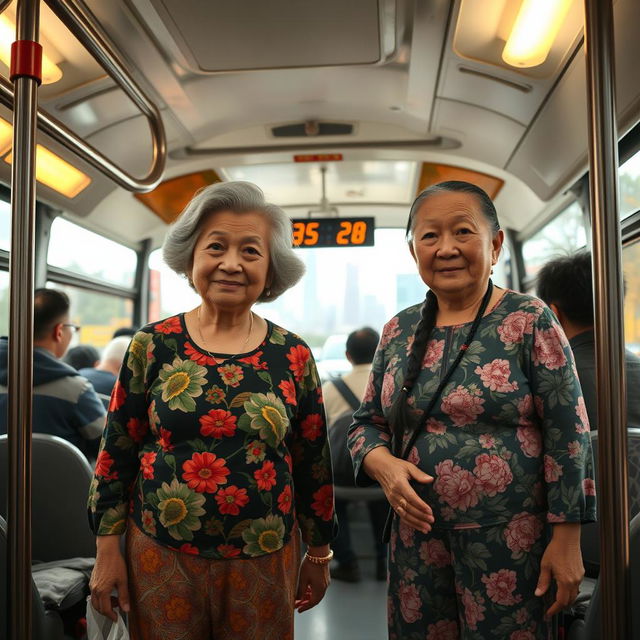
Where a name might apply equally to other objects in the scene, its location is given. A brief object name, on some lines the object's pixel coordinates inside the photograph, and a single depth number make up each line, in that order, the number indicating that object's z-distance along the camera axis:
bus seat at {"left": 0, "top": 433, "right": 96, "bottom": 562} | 1.82
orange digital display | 5.42
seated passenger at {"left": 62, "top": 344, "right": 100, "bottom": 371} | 4.21
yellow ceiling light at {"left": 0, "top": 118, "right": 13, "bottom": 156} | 3.03
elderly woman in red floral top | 1.23
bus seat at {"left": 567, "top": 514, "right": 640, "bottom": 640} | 1.14
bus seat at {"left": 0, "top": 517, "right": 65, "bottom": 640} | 1.24
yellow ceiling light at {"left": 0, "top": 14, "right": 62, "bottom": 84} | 2.68
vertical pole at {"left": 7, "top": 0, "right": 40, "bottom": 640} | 1.02
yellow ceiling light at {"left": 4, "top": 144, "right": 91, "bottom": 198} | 3.67
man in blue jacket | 2.38
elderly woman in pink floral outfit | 1.20
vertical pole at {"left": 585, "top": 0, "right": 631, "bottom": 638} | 0.91
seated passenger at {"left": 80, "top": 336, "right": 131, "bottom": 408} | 3.47
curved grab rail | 1.25
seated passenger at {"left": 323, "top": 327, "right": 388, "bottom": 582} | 3.42
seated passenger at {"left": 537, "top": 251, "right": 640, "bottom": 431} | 1.91
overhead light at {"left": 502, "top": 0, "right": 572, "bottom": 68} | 2.85
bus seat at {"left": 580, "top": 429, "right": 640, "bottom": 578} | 1.58
